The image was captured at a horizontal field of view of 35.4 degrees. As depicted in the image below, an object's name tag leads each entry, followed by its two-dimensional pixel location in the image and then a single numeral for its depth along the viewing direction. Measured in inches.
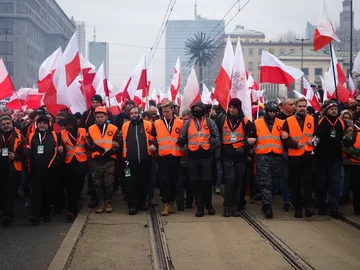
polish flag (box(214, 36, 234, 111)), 423.5
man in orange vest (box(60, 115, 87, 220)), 384.5
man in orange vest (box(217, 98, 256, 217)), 377.4
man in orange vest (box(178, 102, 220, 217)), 375.2
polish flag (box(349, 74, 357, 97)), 668.2
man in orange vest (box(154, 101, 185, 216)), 386.9
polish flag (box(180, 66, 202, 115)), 438.6
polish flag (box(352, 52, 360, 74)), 568.3
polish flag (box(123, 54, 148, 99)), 591.5
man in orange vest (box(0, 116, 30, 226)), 359.3
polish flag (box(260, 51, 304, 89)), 462.3
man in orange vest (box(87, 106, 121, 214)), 384.2
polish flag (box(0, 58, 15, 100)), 523.2
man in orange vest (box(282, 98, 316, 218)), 366.9
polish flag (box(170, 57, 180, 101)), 667.4
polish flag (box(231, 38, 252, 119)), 416.8
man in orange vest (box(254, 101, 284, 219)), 374.3
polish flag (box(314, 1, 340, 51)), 460.1
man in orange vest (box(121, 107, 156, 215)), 390.0
